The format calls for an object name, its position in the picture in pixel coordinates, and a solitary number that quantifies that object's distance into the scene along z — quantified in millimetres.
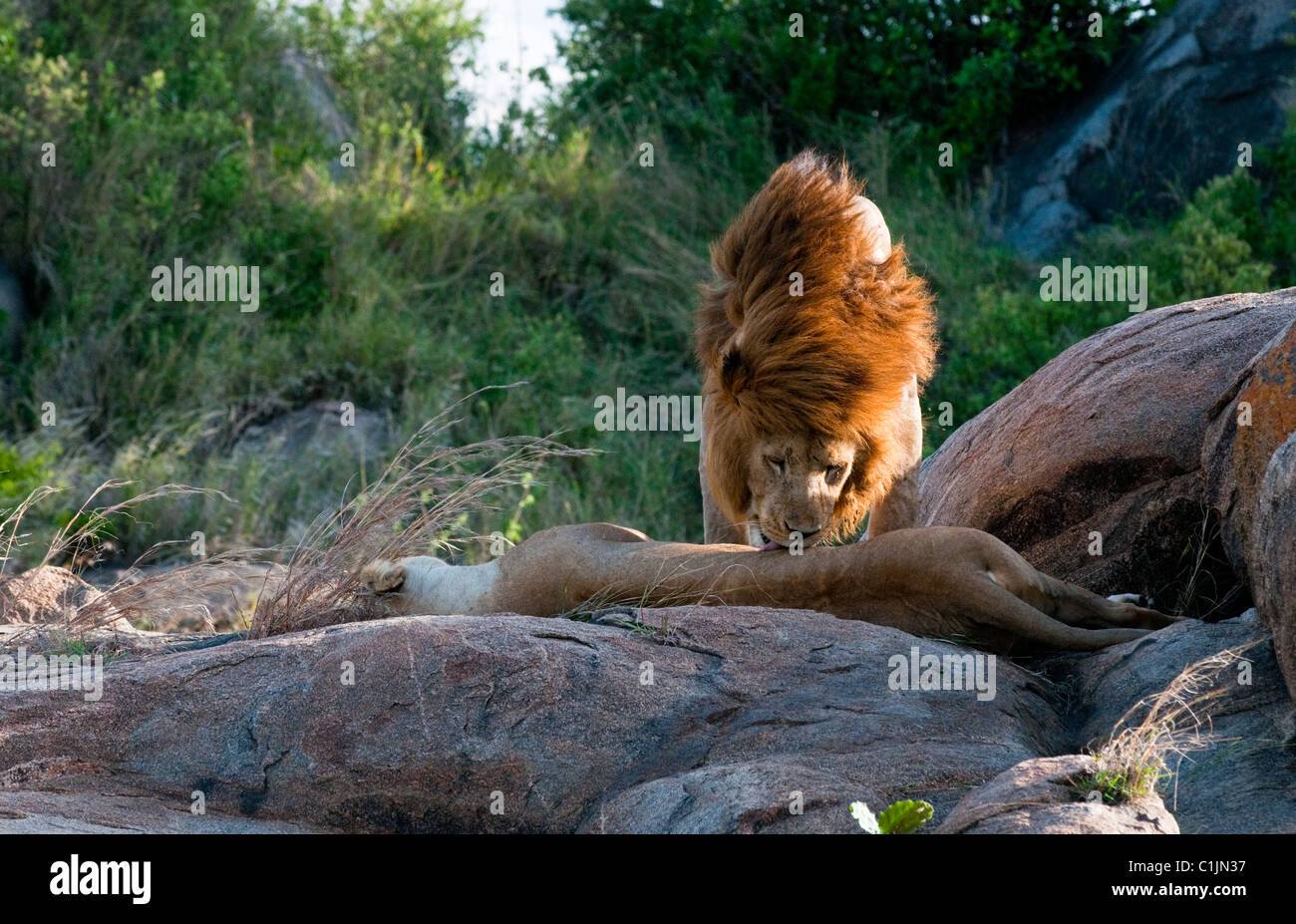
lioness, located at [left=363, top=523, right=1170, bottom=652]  5523
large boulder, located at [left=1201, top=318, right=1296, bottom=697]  4320
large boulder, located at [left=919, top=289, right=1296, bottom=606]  6500
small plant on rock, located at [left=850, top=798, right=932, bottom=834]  3873
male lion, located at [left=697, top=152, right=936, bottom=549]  5719
